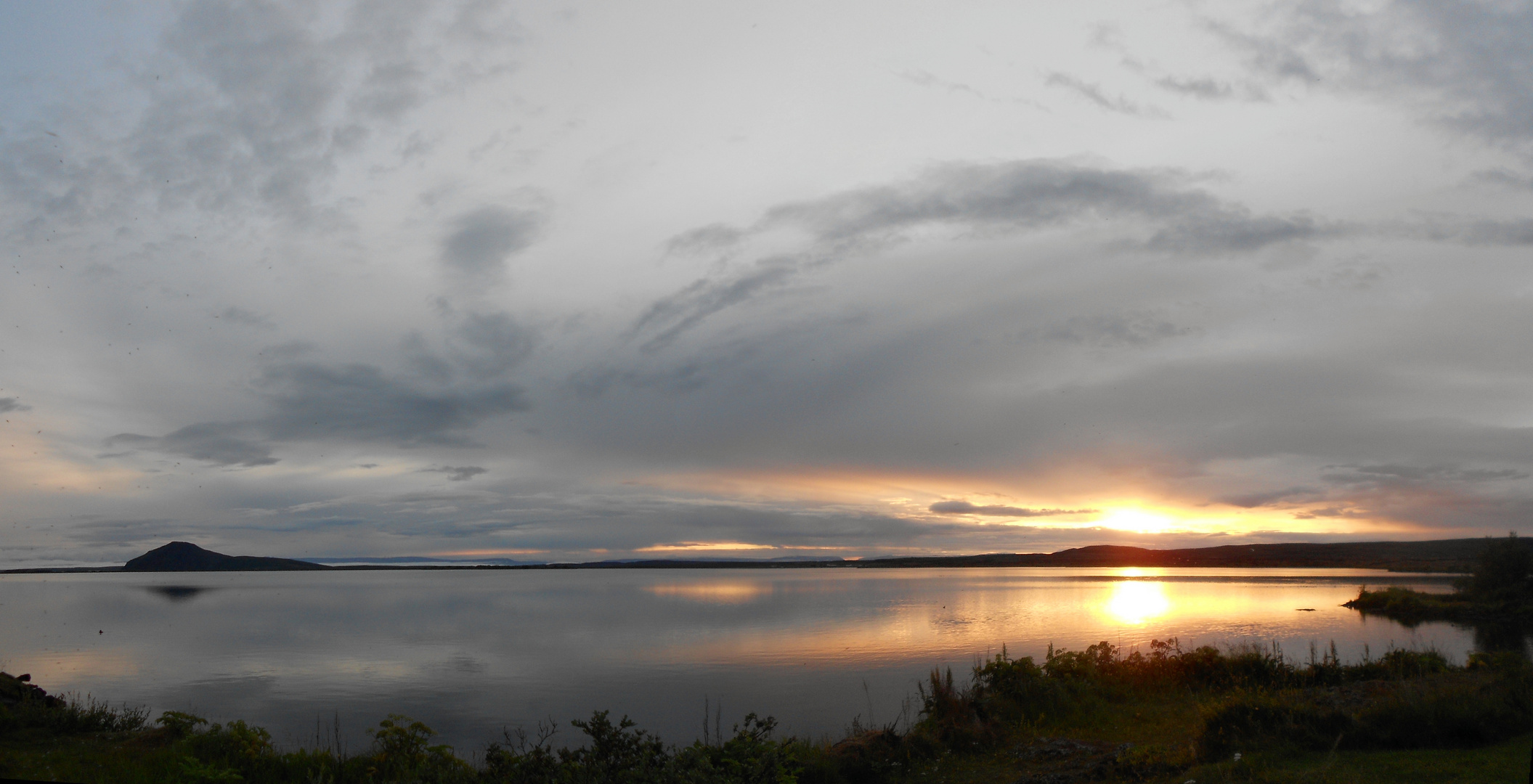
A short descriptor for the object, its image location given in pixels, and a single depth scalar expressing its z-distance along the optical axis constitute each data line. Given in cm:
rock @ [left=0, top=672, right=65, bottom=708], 1783
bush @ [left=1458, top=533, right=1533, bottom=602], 5481
